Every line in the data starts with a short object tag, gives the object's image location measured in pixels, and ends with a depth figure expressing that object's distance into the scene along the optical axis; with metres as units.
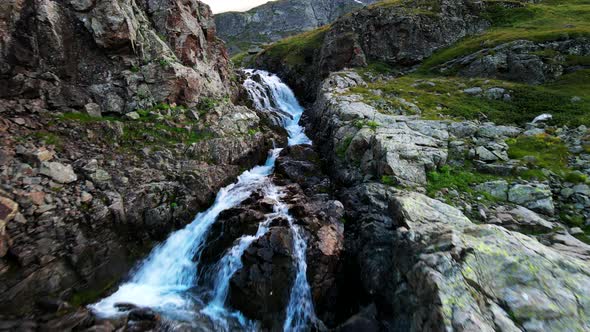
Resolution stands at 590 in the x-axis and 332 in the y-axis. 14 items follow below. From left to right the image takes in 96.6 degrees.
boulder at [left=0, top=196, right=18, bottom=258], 9.58
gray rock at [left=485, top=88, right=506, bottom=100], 24.15
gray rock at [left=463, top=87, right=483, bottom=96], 25.71
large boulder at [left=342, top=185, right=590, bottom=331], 6.55
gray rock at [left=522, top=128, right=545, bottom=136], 17.09
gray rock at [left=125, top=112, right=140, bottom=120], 16.42
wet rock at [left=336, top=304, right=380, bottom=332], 10.00
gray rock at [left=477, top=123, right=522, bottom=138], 17.58
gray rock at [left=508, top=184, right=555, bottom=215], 11.27
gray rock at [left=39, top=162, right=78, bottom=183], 11.59
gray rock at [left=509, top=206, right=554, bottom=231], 10.30
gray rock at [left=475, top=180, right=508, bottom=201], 12.31
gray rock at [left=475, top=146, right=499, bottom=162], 14.82
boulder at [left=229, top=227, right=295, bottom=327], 10.86
